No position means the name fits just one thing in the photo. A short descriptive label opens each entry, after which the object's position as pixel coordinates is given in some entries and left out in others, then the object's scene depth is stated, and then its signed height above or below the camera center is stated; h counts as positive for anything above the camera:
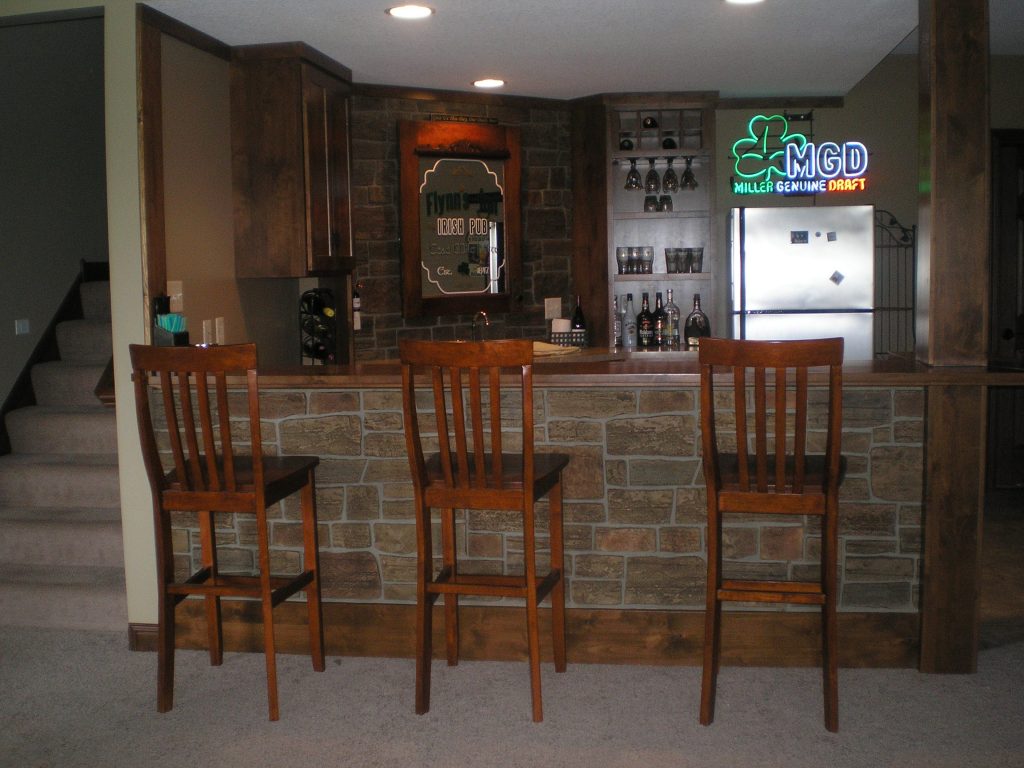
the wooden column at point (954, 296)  3.62 +0.06
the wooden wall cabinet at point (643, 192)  6.66 +0.78
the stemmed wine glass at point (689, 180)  6.64 +0.85
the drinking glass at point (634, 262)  6.64 +0.35
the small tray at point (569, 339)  5.42 -0.09
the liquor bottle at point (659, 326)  6.66 -0.04
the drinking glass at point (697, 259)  6.67 +0.37
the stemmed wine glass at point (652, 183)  6.71 +0.85
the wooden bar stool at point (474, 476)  3.17 -0.48
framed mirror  6.30 +0.63
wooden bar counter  3.74 -0.73
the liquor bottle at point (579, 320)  6.72 +0.00
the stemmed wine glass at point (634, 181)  6.59 +0.85
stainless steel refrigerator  6.73 +0.27
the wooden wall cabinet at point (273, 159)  4.89 +0.76
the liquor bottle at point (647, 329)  6.69 -0.06
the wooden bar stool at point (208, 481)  3.30 -0.50
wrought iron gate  7.03 +0.20
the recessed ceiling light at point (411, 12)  4.39 +1.28
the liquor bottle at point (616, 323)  6.76 -0.03
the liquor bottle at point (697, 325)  6.62 -0.04
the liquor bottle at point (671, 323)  6.66 -0.03
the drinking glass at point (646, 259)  6.64 +0.37
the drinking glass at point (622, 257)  6.67 +0.38
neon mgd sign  6.93 +0.99
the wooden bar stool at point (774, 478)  3.05 -0.49
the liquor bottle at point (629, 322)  6.82 -0.02
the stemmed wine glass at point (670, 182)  6.64 +0.84
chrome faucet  6.50 -0.05
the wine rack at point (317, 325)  5.70 -0.01
